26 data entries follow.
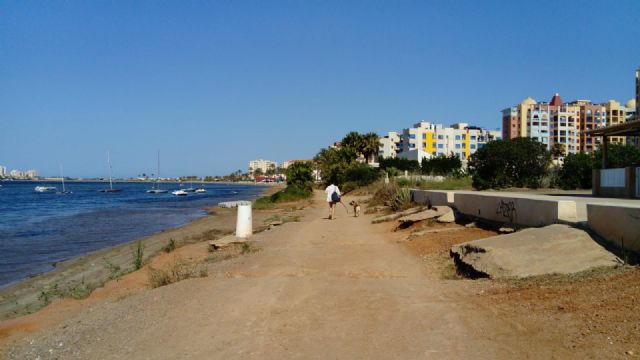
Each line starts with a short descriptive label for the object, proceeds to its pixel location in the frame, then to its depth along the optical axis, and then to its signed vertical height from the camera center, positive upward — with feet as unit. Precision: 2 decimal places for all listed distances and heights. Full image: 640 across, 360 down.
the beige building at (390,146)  482.69 +17.35
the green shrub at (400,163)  254.90 +1.28
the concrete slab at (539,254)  24.86 -4.33
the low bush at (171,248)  57.00 -7.98
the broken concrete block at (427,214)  52.33 -4.68
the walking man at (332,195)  74.17 -3.73
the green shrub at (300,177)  186.19 -3.17
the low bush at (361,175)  176.86 -2.78
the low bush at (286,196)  163.84 -8.60
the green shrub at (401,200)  76.43 -4.80
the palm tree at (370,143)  261.44 +11.05
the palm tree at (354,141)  261.44 +12.15
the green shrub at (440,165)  220.27 +0.14
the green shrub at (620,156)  94.79 +0.91
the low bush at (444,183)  112.68 -3.94
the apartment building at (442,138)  429.38 +21.06
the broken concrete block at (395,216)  64.35 -5.98
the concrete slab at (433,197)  57.93 -3.73
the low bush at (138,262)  43.82 -7.30
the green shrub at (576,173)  101.04 -1.93
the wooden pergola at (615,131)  62.54 +3.71
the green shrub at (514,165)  105.19 -0.29
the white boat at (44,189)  410.64 -12.61
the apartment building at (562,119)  479.41 +38.09
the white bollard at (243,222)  53.21 -5.06
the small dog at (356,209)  77.77 -5.94
